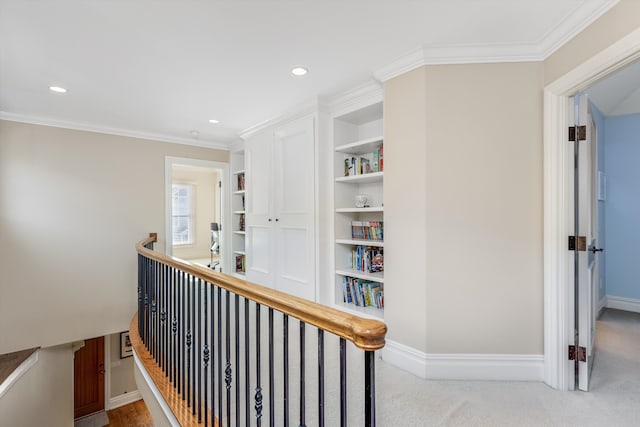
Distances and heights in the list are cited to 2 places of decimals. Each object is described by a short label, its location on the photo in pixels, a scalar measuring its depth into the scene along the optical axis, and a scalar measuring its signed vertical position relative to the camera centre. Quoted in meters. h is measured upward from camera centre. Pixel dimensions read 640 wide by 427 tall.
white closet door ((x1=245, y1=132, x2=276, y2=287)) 3.46 +0.02
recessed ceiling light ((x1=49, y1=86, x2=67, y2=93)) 2.54 +1.06
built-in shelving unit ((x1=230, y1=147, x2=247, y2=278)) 4.62 -0.02
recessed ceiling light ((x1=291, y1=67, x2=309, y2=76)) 2.25 +1.07
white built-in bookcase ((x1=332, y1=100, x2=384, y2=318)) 2.76 +0.25
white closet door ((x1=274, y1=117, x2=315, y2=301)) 2.94 +0.05
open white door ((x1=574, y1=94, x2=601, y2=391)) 1.83 -0.20
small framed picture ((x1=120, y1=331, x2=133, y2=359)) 5.10 -2.29
